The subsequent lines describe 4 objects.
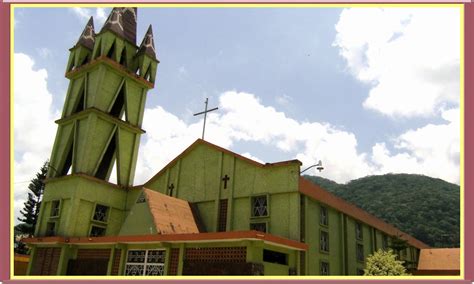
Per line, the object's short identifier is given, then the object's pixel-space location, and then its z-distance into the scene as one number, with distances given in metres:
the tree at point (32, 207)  51.44
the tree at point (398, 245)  34.89
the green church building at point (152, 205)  21.45
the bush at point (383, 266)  27.32
